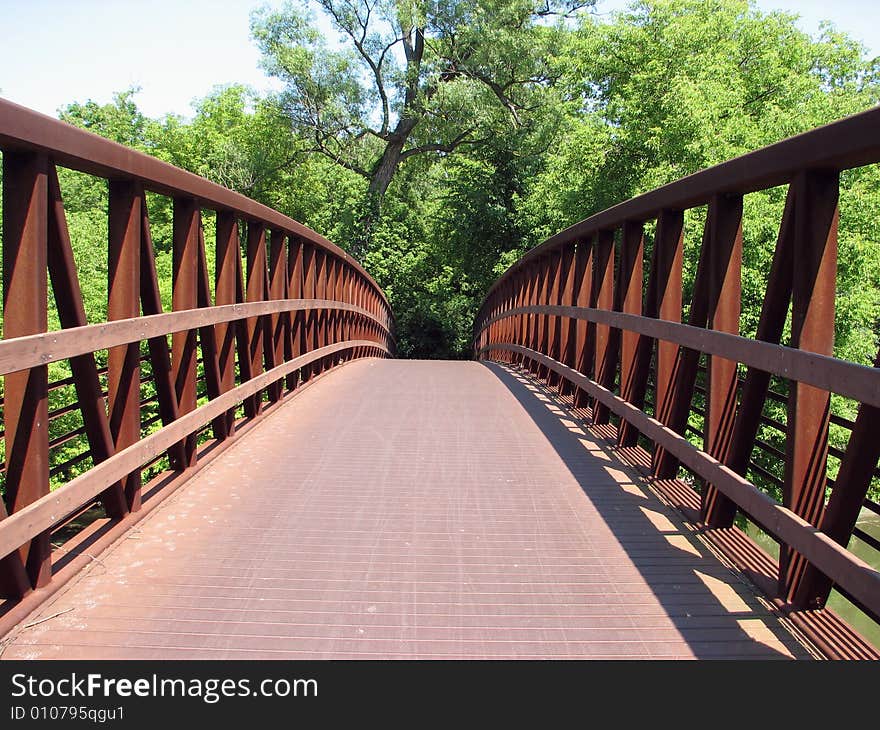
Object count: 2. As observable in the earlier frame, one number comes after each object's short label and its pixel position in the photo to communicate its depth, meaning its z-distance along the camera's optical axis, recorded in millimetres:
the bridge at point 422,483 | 2871
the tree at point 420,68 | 25703
